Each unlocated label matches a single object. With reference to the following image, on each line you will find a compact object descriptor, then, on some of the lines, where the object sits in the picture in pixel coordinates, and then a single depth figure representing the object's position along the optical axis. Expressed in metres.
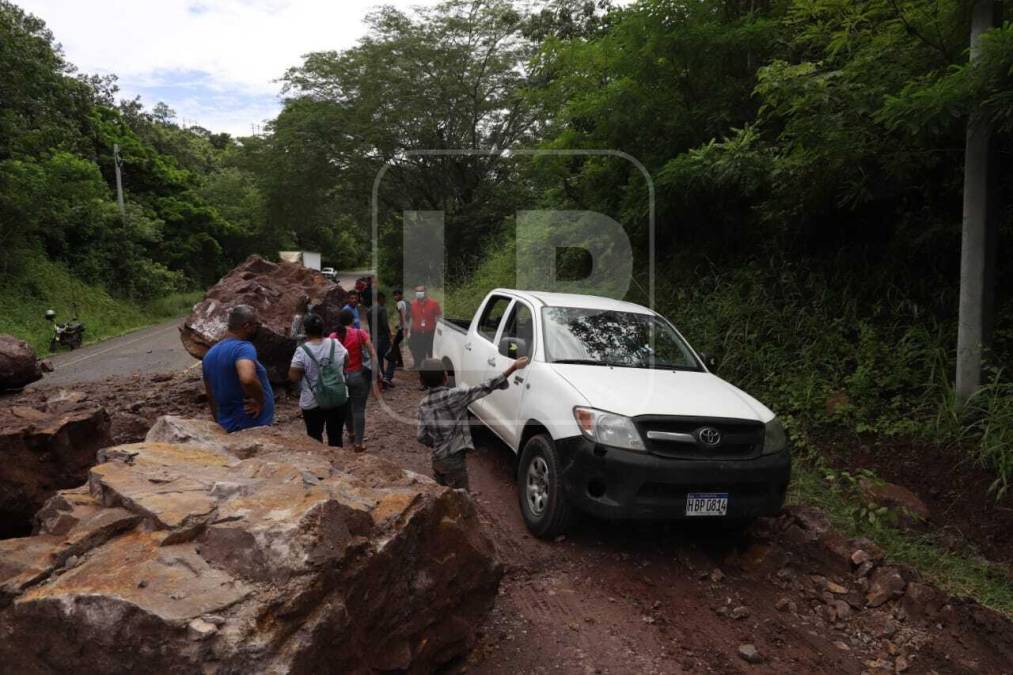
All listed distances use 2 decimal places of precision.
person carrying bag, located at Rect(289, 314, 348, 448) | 5.05
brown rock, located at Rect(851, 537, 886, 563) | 4.35
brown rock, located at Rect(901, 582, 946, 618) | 3.86
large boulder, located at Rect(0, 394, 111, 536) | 4.09
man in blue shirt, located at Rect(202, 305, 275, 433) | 4.27
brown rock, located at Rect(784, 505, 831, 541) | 4.72
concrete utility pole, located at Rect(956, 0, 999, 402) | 5.33
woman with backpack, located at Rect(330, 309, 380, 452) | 5.97
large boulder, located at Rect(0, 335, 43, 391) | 9.29
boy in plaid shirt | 4.26
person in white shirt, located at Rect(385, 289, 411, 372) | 10.12
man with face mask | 9.85
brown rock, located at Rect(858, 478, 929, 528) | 4.80
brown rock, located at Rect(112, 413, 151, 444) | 5.93
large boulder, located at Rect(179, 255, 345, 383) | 8.63
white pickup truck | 4.03
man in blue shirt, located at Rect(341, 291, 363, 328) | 8.79
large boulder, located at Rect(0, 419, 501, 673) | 2.16
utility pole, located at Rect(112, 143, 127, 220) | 27.18
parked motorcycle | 15.79
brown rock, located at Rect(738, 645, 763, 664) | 3.38
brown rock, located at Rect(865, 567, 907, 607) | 3.98
